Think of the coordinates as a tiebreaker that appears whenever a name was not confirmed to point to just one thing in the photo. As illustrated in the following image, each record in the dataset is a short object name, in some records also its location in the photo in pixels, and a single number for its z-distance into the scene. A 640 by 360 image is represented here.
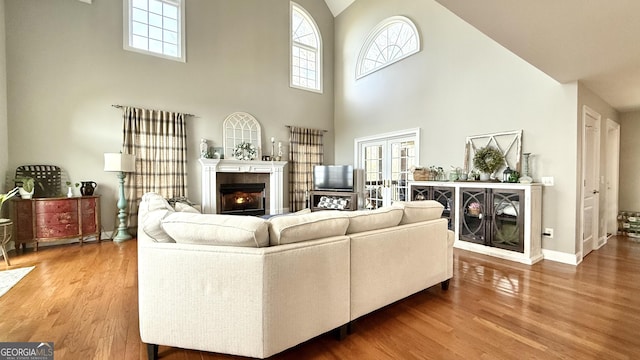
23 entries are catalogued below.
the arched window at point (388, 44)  5.16
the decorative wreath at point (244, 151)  5.77
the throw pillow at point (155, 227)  1.56
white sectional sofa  1.39
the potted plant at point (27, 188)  3.65
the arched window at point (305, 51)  6.68
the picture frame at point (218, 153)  5.52
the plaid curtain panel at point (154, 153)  4.72
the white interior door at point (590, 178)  3.44
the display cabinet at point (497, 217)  3.27
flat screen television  6.18
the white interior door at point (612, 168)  4.48
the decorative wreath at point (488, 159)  3.75
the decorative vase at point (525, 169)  3.44
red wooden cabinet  3.62
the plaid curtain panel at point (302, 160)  6.61
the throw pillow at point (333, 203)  6.16
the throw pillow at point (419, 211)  2.21
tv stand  6.04
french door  5.33
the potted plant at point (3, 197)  2.97
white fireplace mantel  5.40
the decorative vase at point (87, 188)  4.20
